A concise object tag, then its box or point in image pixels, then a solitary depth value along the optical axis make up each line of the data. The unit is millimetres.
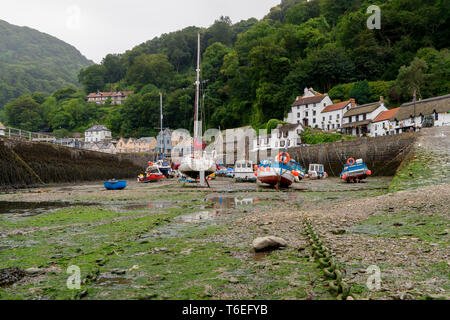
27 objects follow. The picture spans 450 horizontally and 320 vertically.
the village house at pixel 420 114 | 44031
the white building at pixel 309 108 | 75719
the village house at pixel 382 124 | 55062
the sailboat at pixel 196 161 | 27906
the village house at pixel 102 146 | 105750
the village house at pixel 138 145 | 112688
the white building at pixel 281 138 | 68938
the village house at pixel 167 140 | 111375
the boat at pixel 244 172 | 35406
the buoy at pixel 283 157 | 23547
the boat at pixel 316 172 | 37788
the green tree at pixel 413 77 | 57719
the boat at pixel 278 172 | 23828
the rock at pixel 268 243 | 5557
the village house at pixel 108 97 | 169650
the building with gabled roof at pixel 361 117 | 62875
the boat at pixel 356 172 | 28062
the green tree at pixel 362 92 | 70875
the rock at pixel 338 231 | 6855
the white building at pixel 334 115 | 69875
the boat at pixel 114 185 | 24923
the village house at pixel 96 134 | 126875
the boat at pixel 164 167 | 49516
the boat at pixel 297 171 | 31178
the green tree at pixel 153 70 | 153875
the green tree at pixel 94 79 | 183375
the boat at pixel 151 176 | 40522
